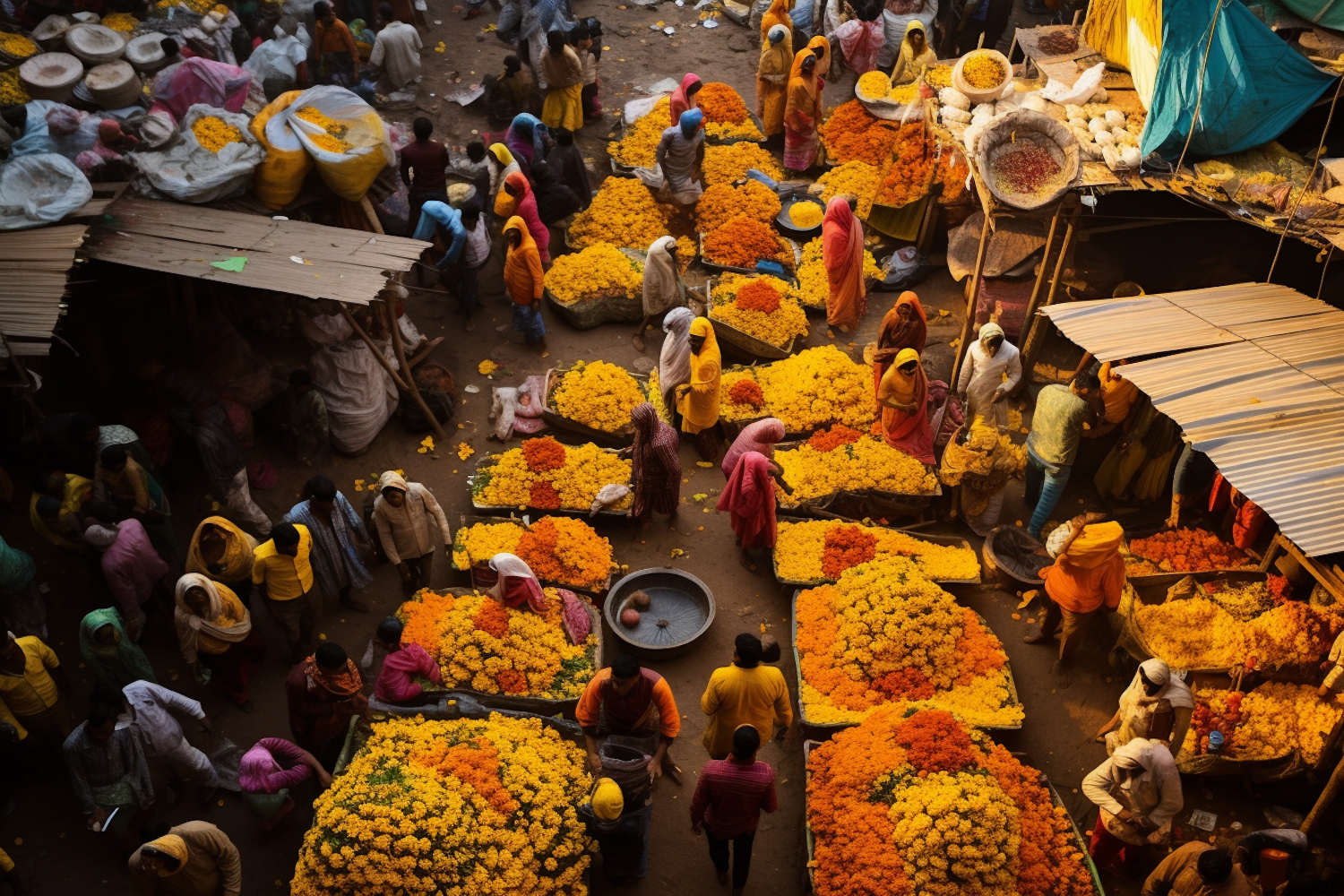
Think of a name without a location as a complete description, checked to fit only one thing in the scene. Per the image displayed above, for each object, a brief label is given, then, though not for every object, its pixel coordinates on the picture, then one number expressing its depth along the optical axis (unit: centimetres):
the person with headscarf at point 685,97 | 1466
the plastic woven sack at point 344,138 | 1060
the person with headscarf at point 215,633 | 787
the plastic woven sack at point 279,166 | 1041
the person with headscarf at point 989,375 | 998
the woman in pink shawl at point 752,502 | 933
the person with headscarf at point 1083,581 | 849
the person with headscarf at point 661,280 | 1195
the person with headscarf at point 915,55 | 1493
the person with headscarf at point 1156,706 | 742
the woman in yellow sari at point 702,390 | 1037
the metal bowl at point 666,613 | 917
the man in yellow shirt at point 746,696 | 719
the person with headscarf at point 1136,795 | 704
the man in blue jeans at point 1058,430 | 965
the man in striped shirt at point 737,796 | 658
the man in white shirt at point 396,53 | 1612
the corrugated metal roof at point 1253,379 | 795
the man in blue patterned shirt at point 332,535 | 869
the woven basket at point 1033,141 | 1041
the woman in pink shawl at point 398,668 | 776
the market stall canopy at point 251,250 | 941
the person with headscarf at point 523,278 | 1181
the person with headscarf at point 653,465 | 965
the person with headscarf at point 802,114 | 1445
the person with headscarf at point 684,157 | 1330
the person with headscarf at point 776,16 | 1636
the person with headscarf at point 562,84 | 1465
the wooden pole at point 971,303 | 1135
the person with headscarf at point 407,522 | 891
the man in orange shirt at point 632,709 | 720
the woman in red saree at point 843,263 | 1187
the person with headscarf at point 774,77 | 1509
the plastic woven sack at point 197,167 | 1017
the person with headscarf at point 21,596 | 823
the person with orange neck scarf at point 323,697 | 749
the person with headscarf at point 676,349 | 1061
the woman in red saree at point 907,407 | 1001
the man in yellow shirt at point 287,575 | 827
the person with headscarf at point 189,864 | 633
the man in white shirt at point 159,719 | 716
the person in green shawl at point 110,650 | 766
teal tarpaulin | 1007
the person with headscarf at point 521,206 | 1207
